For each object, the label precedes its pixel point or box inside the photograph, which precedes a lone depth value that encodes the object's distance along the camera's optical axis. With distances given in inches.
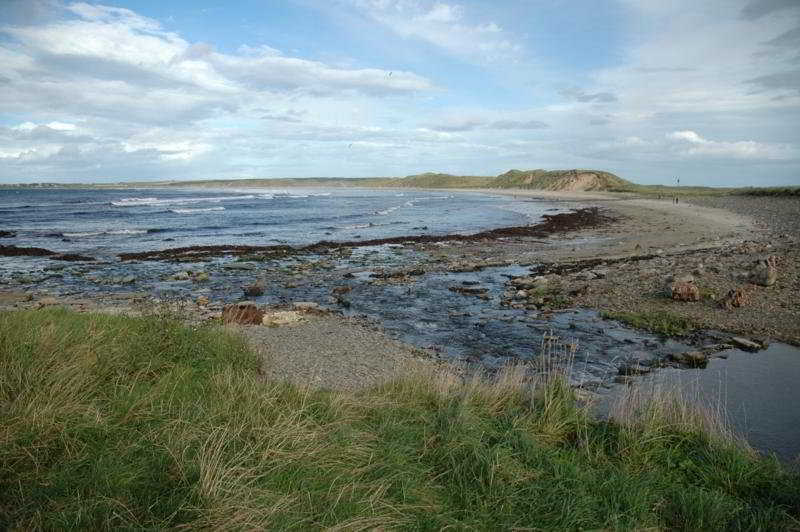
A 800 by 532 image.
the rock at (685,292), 474.3
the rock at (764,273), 496.7
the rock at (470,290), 570.2
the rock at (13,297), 505.7
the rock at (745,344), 357.7
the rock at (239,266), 751.7
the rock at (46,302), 479.2
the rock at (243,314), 411.8
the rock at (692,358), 333.4
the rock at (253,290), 574.2
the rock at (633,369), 318.8
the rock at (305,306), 490.8
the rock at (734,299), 445.7
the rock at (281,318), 425.7
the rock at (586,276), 601.8
